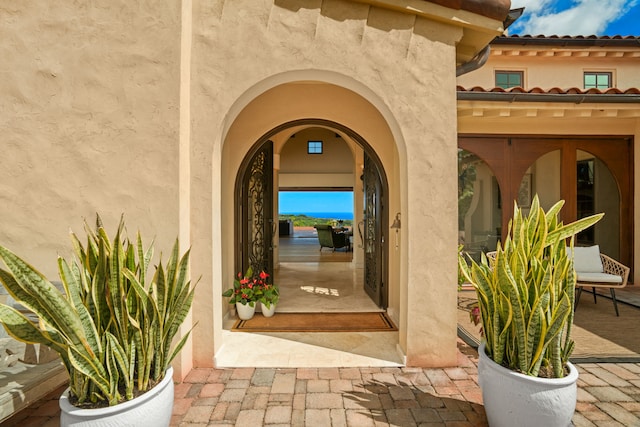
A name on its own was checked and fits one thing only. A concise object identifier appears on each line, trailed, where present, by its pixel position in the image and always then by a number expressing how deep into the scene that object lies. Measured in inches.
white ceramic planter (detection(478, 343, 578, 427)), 76.0
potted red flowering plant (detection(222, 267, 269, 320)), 169.6
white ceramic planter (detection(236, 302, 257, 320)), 169.9
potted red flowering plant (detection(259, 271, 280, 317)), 173.0
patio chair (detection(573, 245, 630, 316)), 179.0
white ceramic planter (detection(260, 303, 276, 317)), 173.8
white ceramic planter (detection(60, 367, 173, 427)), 66.6
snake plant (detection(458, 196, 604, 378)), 77.7
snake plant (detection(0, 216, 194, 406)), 64.6
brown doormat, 156.8
